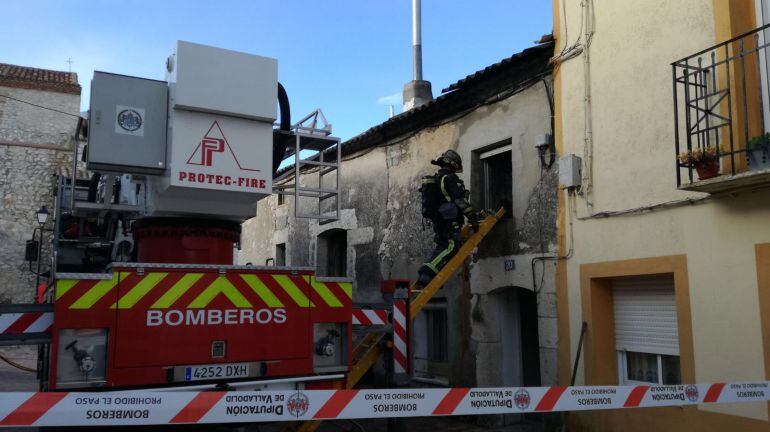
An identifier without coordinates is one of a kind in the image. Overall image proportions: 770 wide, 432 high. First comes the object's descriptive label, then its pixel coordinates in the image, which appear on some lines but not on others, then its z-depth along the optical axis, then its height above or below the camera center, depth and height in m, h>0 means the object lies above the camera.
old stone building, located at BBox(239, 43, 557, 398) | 8.34 +0.86
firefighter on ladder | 8.49 +0.92
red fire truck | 4.74 +0.08
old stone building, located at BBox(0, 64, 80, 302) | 25.55 +5.20
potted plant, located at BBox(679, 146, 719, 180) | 5.70 +1.03
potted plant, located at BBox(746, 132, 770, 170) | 5.44 +1.06
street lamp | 11.16 +1.12
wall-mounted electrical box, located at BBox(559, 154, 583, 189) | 7.65 +1.25
